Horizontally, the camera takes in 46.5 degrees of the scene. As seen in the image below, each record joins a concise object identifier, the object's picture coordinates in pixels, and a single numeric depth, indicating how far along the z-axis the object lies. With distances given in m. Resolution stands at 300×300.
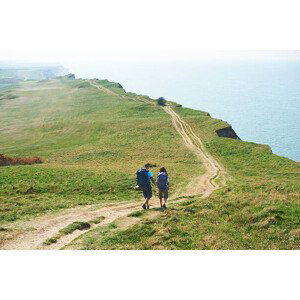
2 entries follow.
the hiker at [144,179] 19.72
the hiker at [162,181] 19.83
